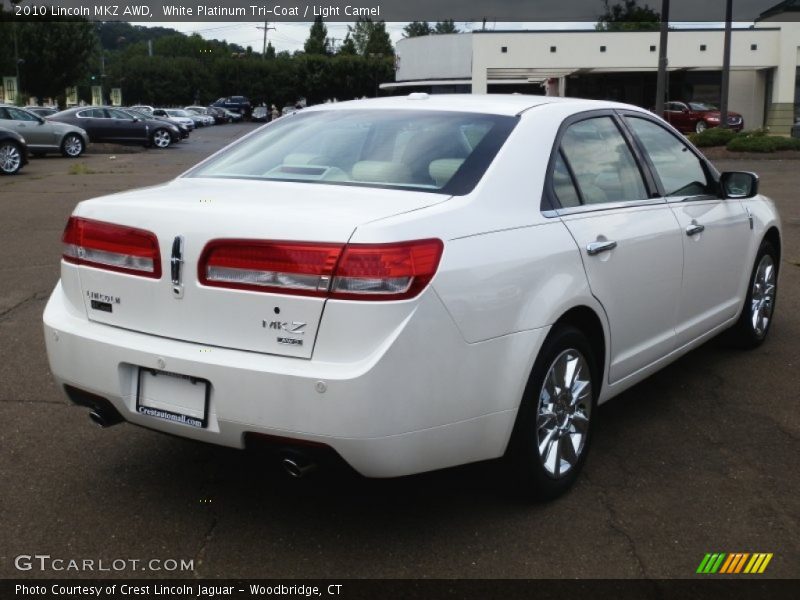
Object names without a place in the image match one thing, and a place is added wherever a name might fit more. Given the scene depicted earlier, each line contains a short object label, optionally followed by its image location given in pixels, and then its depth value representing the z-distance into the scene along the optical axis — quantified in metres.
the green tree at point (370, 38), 131.62
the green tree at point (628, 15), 77.19
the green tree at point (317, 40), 122.31
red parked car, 43.16
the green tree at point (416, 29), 158.12
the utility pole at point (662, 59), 26.97
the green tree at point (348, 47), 131.38
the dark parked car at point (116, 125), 34.69
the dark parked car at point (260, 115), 78.01
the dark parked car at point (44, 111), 40.72
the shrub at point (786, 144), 27.19
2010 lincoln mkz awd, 3.15
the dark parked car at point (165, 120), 36.88
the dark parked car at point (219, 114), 73.06
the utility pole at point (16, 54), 54.87
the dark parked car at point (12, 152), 20.55
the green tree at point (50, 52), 59.40
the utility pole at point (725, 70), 32.69
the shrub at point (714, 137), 29.38
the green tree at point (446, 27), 157.73
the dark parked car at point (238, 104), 81.38
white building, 48.50
